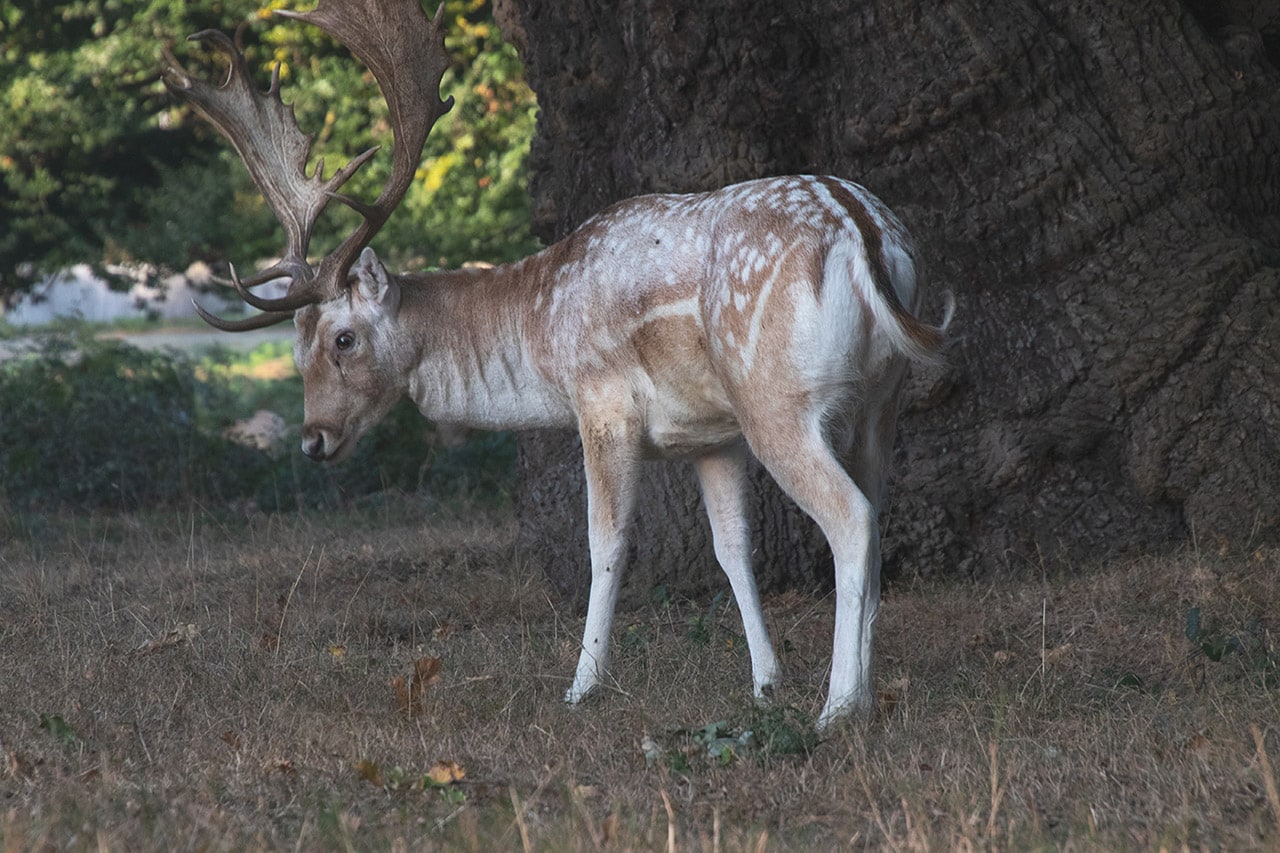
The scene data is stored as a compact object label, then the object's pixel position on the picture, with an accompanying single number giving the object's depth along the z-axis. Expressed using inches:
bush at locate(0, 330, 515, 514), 849.5
